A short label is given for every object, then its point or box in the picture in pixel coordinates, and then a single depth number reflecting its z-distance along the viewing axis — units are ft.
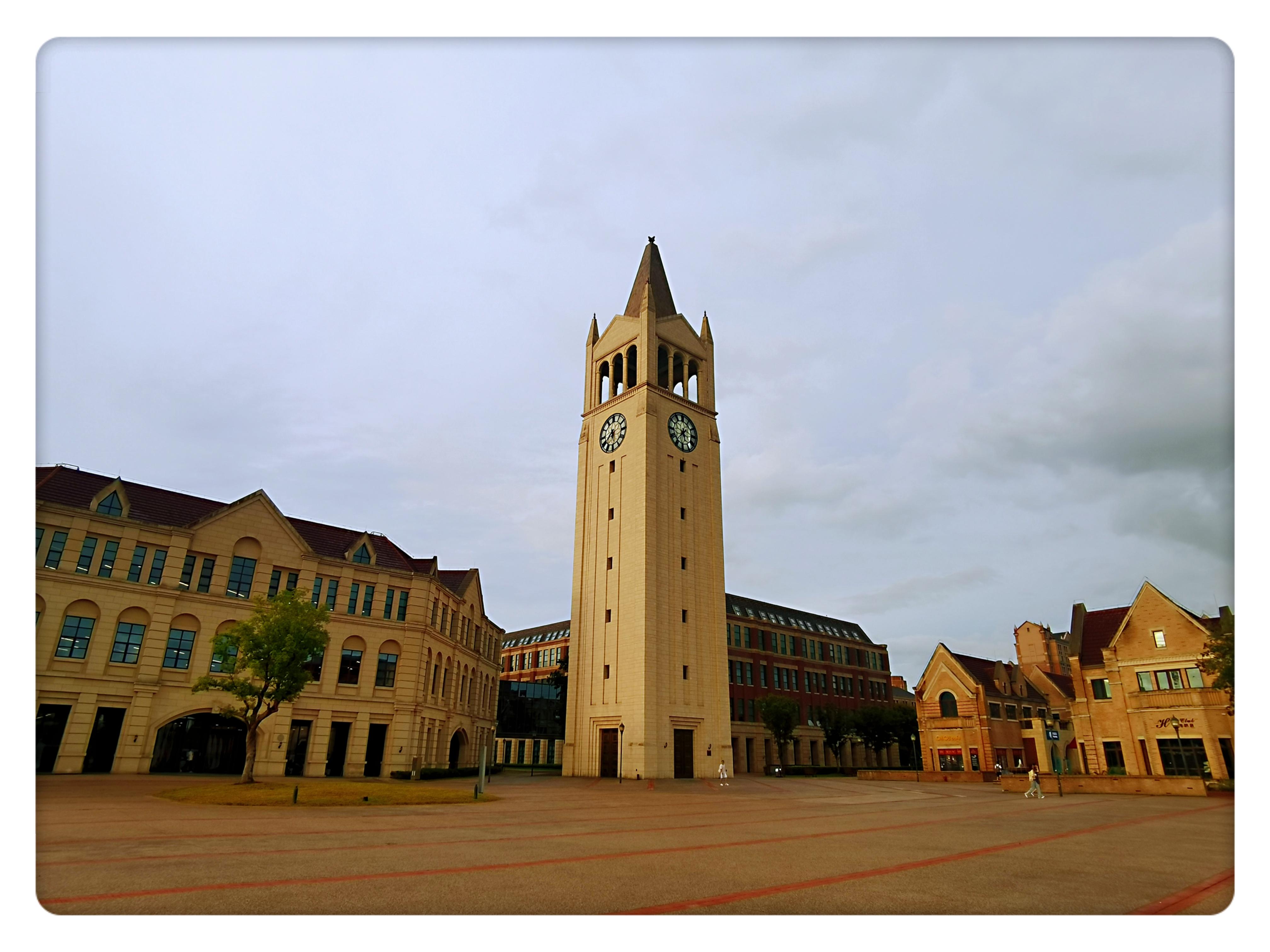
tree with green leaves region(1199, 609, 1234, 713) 92.84
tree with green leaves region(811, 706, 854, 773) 247.91
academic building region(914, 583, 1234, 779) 153.89
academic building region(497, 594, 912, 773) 257.55
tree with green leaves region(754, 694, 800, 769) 223.71
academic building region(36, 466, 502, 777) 123.13
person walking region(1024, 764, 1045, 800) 117.70
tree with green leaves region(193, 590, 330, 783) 101.55
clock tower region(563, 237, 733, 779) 181.57
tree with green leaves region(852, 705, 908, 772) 249.14
